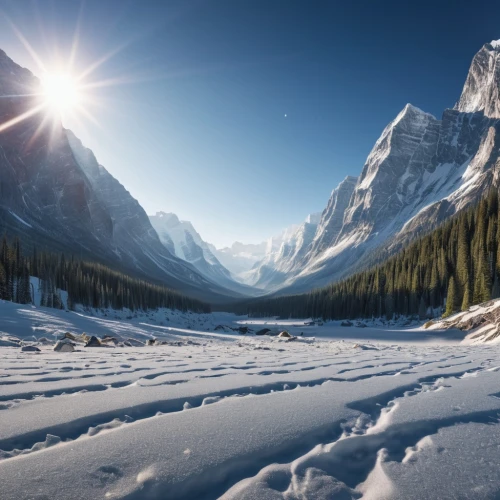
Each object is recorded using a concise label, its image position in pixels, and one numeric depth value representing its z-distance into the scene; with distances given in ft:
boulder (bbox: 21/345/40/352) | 39.48
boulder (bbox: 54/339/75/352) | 42.14
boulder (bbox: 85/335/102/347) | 55.62
